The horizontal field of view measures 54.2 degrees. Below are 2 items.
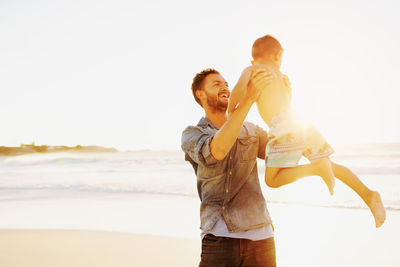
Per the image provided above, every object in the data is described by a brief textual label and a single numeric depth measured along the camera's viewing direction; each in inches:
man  95.2
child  99.7
